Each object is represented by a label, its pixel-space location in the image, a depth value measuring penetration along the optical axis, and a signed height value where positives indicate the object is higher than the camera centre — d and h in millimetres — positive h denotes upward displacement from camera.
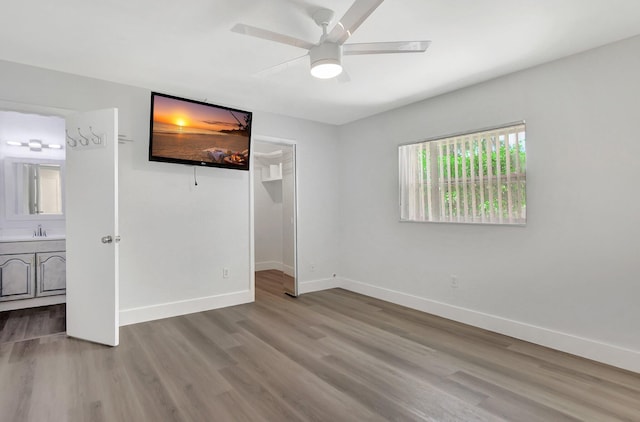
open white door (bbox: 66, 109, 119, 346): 3053 -95
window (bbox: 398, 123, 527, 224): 3223 +371
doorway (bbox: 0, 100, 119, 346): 3064 -466
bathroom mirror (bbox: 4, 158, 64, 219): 4508 +401
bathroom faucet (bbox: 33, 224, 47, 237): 4609 -217
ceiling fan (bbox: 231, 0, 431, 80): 2039 +1114
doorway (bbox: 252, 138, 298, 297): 6406 -4
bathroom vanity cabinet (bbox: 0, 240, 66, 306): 4082 -672
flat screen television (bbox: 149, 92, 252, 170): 3609 +957
